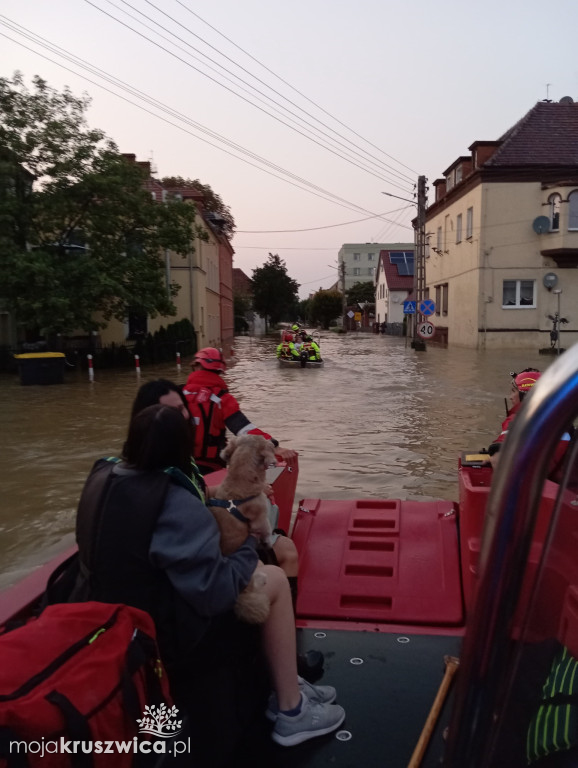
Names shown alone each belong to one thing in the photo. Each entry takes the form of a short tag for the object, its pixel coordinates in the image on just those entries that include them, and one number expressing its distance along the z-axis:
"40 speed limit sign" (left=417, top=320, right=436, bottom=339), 25.69
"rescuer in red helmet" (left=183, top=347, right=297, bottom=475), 4.49
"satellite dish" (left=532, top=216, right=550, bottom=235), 26.45
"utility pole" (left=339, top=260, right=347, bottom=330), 64.94
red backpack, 1.37
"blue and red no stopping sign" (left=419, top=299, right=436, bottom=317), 26.15
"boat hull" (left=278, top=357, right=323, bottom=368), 22.92
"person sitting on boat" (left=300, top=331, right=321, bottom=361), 23.18
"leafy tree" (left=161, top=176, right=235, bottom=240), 47.97
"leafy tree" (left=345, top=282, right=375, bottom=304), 80.13
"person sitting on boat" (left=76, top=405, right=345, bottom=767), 1.89
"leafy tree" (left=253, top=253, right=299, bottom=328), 74.62
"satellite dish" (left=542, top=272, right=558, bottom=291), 26.67
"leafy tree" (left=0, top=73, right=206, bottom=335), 18.67
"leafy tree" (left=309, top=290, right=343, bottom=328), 74.50
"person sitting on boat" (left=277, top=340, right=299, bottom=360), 23.25
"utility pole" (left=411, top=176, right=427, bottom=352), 28.66
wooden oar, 1.85
